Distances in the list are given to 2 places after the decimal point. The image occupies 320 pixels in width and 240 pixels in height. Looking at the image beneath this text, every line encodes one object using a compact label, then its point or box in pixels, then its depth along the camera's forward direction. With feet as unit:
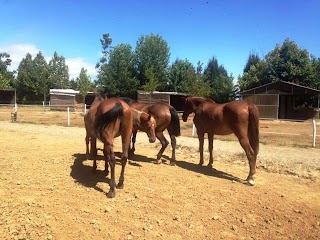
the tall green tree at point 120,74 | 153.58
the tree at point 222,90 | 138.41
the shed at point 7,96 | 156.09
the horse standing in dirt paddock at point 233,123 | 22.16
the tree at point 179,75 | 158.42
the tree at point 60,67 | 295.60
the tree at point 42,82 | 184.65
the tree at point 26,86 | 183.77
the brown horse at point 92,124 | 20.44
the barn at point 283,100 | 97.19
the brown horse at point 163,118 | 26.25
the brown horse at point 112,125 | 17.39
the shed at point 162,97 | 123.65
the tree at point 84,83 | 134.06
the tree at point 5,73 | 162.51
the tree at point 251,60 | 223.75
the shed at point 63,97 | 141.08
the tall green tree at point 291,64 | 120.98
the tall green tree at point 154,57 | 160.15
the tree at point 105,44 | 228.22
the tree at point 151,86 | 117.81
